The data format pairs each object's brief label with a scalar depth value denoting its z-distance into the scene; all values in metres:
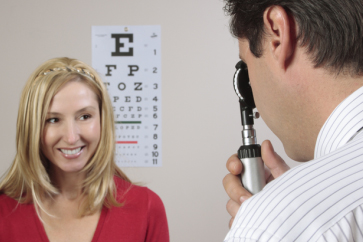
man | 0.32
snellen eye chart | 1.95
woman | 1.10
